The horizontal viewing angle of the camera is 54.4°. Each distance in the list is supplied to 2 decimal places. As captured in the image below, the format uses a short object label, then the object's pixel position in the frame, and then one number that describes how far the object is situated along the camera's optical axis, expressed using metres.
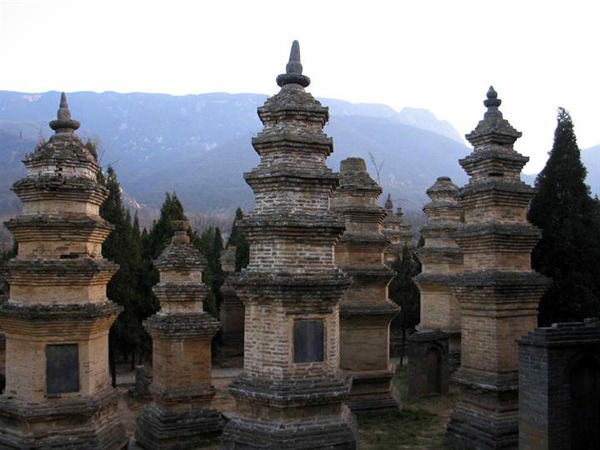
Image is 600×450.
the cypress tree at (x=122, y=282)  24.50
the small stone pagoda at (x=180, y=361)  15.41
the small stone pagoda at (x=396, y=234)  32.00
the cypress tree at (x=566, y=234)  19.05
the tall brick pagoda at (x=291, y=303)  10.88
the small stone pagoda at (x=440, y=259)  22.58
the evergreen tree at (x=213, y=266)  28.44
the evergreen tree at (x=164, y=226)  30.05
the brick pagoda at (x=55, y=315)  11.39
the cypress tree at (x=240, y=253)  38.62
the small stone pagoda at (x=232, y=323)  32.94
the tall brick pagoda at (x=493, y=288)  13.55
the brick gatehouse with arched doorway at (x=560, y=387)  11.30
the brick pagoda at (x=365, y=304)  17.91
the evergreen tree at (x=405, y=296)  29.48
